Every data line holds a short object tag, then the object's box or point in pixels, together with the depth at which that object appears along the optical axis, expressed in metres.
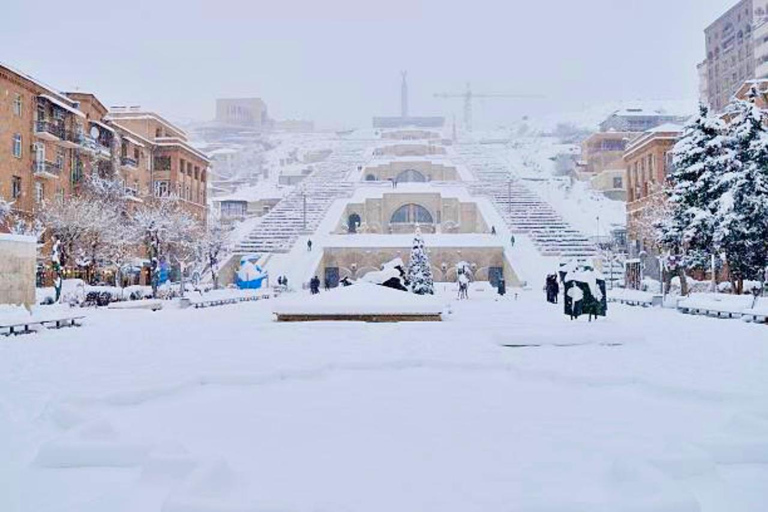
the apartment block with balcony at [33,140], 32.75
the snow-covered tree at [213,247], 40.45
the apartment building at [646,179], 43.41
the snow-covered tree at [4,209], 29.16
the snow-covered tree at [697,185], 24.84
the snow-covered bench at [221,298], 27.45
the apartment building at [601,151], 82.38
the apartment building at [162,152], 51.41
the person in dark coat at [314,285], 34.79
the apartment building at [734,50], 63.09
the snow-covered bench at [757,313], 18.03
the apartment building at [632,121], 92.62
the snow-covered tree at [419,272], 27.31
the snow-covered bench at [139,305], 24.08
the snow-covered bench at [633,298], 26.08
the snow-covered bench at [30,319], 15.55
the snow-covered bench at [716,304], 19.64
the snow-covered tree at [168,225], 38.97
